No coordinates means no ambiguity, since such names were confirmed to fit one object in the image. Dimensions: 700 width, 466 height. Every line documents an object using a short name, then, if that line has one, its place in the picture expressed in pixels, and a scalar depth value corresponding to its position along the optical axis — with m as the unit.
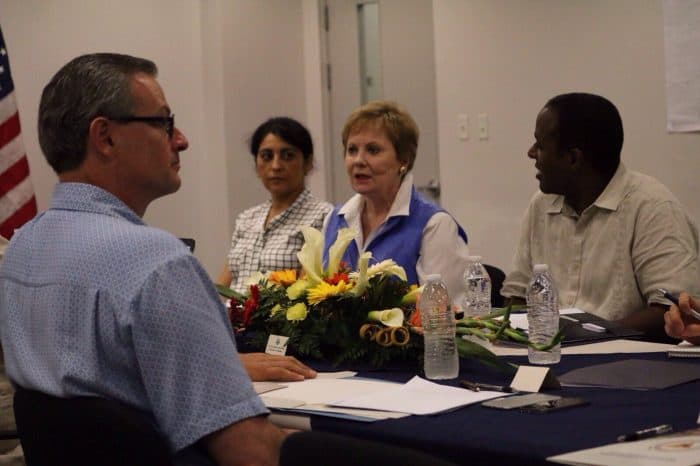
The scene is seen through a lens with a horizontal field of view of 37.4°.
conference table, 1.66
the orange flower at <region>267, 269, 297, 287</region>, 2.75
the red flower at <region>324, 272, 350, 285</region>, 2.56
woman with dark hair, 4.31
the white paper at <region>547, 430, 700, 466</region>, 1.44
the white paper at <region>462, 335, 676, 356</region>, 2.55
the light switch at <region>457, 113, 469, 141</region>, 5.99
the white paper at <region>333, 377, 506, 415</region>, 1.97
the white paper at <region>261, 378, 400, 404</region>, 2.12
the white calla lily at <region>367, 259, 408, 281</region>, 2.56
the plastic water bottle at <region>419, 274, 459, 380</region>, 2.29
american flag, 5.10
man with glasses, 1.61
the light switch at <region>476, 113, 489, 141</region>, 5.88
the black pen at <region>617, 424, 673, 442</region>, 1.63
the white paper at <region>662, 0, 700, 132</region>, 4.39
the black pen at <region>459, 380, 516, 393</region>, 2.10
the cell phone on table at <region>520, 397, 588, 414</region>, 1.88
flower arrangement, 2.41
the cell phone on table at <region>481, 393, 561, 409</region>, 1.93
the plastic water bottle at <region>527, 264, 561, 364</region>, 2.62
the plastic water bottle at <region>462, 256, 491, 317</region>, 3.12
